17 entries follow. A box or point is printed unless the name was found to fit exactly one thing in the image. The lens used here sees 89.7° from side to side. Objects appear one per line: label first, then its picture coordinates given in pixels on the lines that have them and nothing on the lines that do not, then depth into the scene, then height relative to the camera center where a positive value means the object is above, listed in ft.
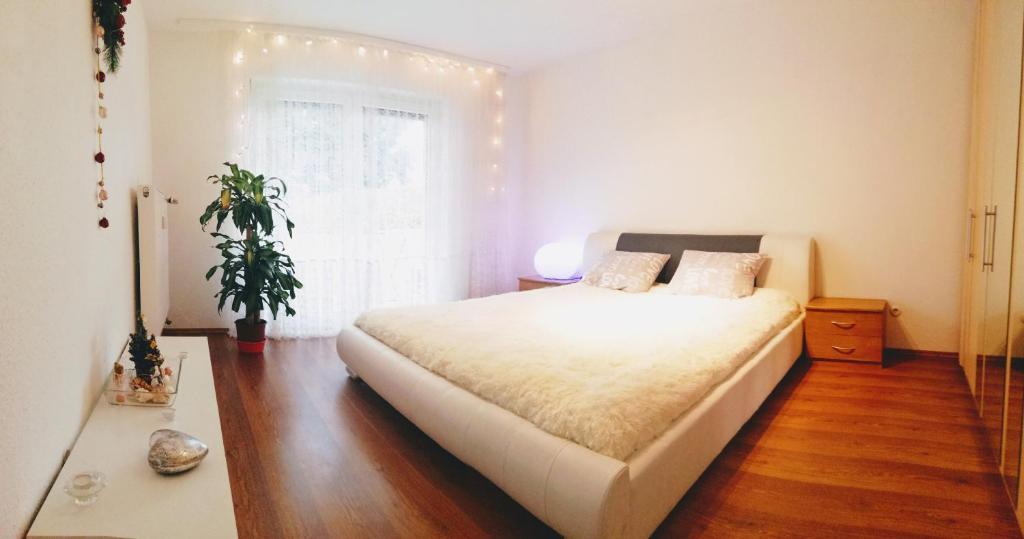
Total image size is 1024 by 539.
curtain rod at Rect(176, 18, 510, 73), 12.87 +5.54
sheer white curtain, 13.74 +2.26
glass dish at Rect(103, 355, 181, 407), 4.98 -1.51
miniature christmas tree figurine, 5.34 -1.23
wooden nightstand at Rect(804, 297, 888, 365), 10.61 -1.79
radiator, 8.09 -0.27
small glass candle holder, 3.16 -1.54
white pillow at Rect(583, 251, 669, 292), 12.78 -0.72
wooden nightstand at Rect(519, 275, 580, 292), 15.49 -1.19
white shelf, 3.01 -1.65
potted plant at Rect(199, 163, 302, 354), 12.04 -0.42
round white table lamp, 15.88 -0.52
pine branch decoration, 5.39 +2.35
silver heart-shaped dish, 3.60 -1.52
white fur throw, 5.18 -1.49
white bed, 4.50 -2.17
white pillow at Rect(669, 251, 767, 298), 11.45 -0.72
